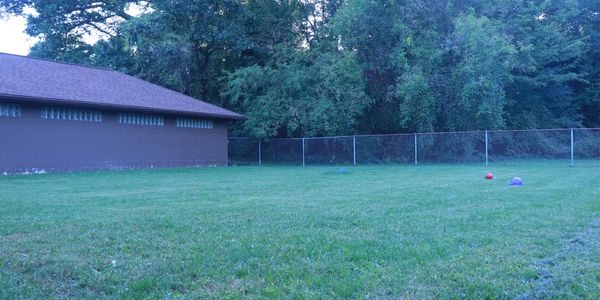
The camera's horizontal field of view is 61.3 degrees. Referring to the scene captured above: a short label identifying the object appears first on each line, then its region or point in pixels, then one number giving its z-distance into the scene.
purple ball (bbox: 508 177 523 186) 12.32
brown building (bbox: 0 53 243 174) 18.20
